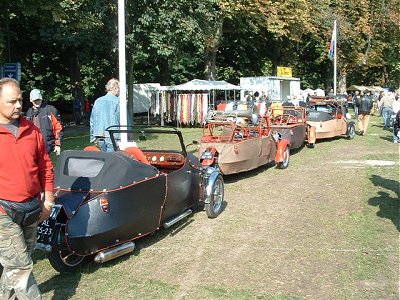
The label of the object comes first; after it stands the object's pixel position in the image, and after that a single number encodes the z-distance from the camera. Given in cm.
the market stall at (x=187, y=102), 2475
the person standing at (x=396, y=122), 1492
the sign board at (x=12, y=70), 1669
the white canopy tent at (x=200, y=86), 2517
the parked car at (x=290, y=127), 1280
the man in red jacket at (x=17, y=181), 357
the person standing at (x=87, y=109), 3056
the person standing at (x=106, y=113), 732
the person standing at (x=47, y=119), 762
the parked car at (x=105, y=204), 475
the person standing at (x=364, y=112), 1866
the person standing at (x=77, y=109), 2773
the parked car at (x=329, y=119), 1616
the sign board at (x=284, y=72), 3731
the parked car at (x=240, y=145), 943
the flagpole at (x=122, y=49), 969
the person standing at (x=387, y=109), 2273
